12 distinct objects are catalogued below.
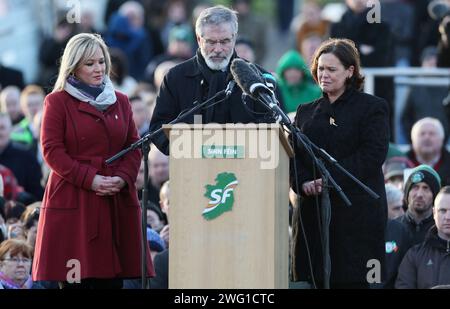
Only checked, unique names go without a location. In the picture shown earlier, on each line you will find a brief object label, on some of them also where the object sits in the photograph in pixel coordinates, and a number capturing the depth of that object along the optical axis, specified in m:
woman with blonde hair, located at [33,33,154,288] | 10.09
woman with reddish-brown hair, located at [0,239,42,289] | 11.98
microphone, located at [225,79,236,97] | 9.66
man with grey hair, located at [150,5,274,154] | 10.29
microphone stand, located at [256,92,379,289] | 9.31
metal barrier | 17.25
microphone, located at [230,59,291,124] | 9.29
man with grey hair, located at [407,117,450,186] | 14.95
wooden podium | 9.07
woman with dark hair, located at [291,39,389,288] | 10.32
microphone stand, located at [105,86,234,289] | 9.50
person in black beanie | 12.69
